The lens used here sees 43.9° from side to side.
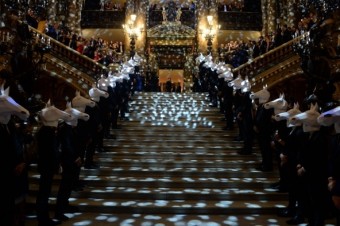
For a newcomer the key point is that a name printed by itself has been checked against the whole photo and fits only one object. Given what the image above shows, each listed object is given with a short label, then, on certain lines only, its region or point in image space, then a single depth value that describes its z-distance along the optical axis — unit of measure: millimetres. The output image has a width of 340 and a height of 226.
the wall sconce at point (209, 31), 24188
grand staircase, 7023
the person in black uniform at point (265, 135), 8938
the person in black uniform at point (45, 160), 6121
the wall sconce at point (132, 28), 23784
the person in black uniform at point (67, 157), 6617
